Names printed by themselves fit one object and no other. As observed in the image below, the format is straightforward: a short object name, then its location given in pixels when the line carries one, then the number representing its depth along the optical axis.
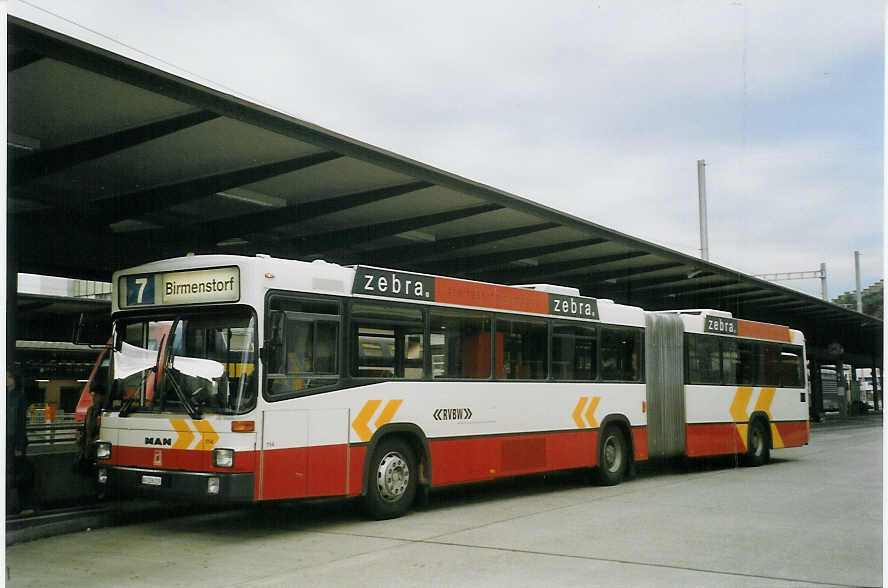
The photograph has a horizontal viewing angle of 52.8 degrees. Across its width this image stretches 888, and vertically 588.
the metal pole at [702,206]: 34.28
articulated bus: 9.59
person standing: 10.20
